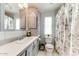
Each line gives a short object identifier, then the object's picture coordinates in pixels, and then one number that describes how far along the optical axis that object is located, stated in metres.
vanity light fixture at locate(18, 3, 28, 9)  1.62
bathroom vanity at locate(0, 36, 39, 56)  1.49
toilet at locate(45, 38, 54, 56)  1.72
